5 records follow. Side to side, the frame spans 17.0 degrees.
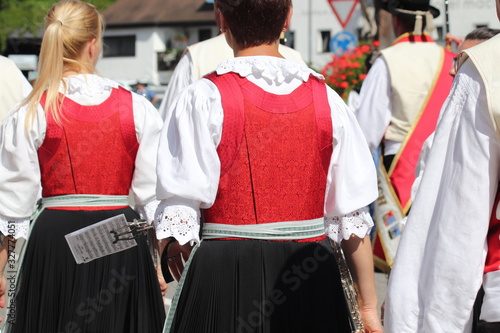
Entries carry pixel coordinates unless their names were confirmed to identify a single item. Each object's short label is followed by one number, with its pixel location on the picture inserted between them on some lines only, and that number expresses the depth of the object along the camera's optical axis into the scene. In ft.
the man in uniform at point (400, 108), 32.37
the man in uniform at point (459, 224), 11.58
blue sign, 85.63
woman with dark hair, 15.56
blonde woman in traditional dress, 21.67
